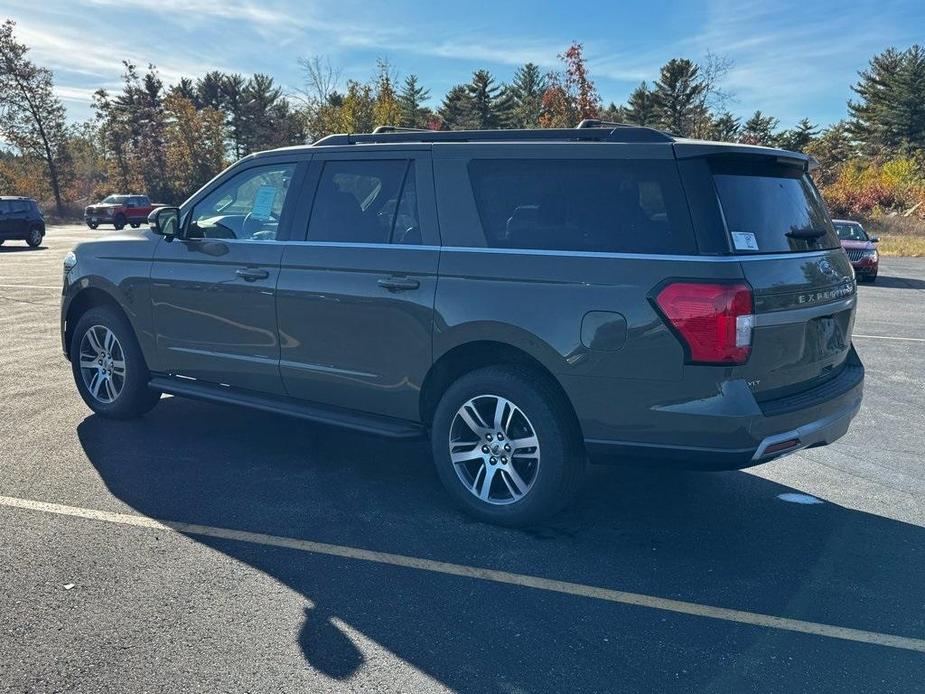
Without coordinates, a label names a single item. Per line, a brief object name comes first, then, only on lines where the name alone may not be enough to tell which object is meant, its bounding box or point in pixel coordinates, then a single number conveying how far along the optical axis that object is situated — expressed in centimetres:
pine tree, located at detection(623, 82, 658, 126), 5872
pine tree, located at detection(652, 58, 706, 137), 5406
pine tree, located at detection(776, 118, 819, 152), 5937
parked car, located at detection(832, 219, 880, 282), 1773
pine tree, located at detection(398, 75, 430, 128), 5984
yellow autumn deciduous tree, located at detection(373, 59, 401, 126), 3538
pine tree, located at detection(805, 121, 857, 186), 5622
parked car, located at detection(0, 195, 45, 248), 2566
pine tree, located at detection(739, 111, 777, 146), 5847
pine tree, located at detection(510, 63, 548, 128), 6119
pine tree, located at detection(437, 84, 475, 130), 6788
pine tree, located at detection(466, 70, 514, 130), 6762
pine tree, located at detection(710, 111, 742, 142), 5102
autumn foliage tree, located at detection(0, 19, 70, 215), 4938
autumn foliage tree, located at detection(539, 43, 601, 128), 3806
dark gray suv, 354
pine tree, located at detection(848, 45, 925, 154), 5191
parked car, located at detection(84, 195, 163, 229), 3988
